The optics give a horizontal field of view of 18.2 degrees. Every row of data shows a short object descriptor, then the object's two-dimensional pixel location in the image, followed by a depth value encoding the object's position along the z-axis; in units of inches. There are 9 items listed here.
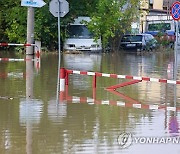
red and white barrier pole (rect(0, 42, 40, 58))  1175.8
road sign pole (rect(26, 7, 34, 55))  1304.1
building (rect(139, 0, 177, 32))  2476.3
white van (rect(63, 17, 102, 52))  1544.0
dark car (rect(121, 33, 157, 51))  1727.4
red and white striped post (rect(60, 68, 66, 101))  594.2
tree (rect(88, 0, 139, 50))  1539.1
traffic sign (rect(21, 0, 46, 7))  1244.5
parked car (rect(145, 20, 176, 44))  2183.8
